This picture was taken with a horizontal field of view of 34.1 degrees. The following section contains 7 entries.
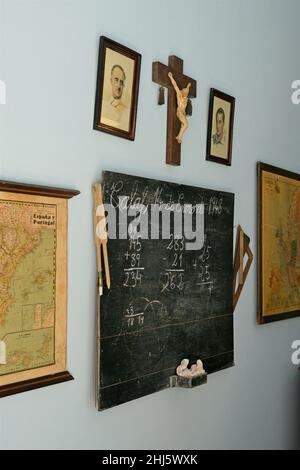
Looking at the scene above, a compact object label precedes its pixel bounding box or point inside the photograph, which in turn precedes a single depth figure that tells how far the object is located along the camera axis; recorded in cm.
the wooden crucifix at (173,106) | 227
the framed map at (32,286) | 163
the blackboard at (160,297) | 199
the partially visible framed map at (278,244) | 301
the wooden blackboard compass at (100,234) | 192
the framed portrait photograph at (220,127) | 259
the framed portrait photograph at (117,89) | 196
